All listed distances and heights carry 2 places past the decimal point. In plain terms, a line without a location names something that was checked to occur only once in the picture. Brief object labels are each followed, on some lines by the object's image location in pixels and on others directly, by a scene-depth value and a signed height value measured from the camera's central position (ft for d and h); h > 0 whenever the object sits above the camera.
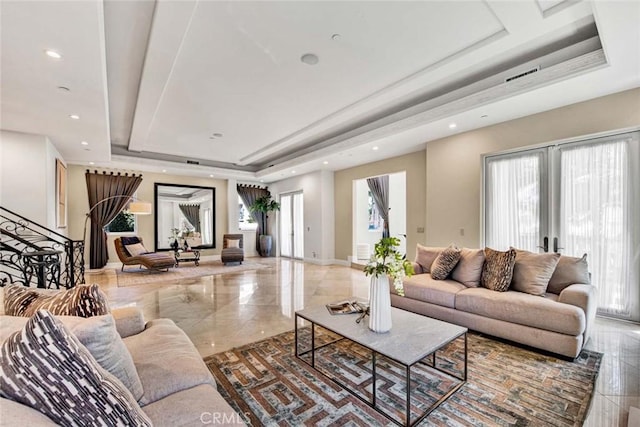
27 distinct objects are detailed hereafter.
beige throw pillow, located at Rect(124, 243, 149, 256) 22.27 -3.05
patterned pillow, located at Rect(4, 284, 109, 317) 4.70 -1.58
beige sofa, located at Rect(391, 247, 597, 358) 8.27 -3.41
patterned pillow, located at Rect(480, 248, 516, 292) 10.29 -2.29
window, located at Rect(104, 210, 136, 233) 24.66 -1.07
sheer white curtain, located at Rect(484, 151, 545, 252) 13.15 +0.52
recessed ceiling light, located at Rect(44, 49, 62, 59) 7.82 +4.55
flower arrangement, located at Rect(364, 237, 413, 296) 7.11 -1.36
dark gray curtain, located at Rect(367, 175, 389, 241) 26.68 +1.66
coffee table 6.01 -3.10
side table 25.07 -4.25
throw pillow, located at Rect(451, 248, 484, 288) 11.15 -2.39
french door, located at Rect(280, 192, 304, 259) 29.48 -1.58
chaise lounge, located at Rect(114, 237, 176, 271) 21.27 -3.53
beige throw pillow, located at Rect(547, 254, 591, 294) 9.59 -2.22
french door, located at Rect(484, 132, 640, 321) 10.82 +0.14
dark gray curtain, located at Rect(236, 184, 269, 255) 31.73 +1.46
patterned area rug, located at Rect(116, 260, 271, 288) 19.16 -4.80
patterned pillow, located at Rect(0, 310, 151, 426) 2.39 -1.52
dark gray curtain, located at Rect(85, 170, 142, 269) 23.29 +0.60
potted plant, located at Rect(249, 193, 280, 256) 31.37 +0.28
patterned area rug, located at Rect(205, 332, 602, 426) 5.96 -4.44
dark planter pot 31.32 -3.72
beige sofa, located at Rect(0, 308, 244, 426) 3.28 -2.81
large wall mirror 26.86 -0.45
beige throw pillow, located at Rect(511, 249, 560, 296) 9.75 -2.22
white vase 7.11 -2.48
